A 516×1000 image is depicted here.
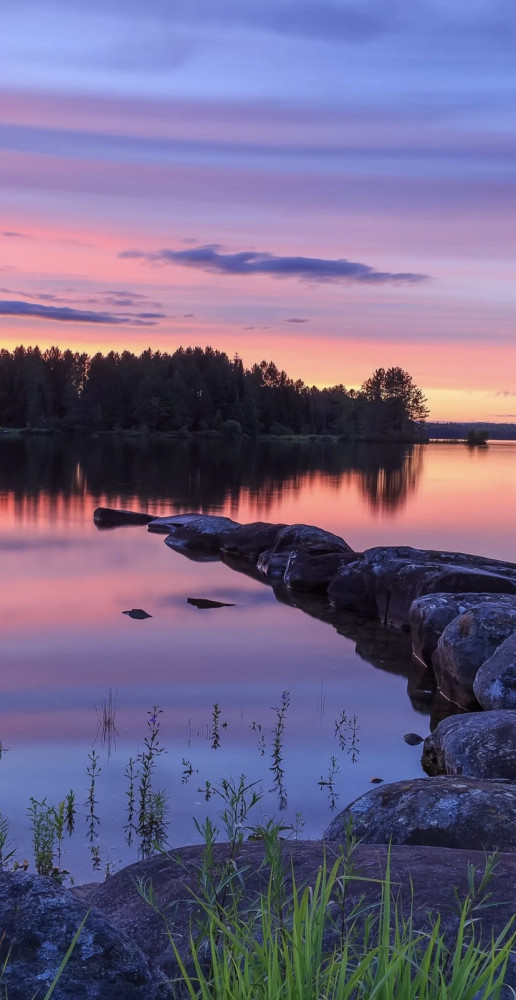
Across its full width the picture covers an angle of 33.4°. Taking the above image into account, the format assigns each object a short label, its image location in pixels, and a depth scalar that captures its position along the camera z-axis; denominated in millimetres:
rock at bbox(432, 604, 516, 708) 11828
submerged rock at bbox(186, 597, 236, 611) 18538
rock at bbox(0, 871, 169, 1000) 2926
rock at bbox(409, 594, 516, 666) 13922
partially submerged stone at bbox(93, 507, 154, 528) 31578
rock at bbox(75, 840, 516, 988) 3711
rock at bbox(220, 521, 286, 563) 24750
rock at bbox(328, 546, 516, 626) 15750
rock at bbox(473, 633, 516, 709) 10461
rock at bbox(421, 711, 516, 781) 7954
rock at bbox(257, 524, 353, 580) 21953
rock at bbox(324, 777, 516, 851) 5730
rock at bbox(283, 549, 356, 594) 20297
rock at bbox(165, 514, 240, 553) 26500
